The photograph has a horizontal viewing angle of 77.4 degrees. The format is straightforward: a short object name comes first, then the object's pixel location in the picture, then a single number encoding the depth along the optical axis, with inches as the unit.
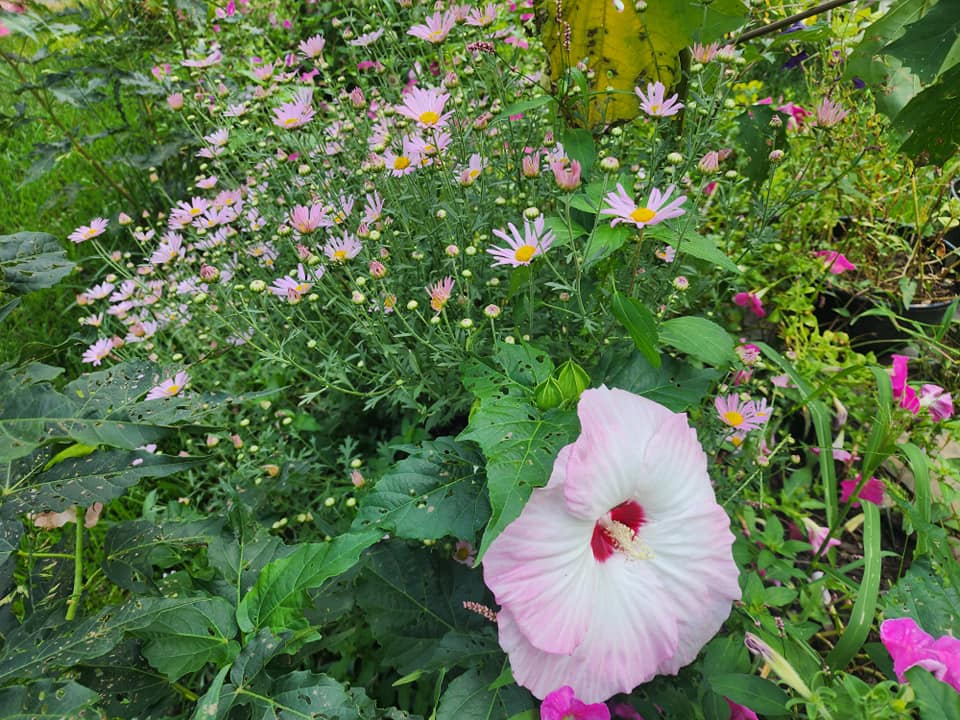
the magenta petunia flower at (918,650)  22.1
